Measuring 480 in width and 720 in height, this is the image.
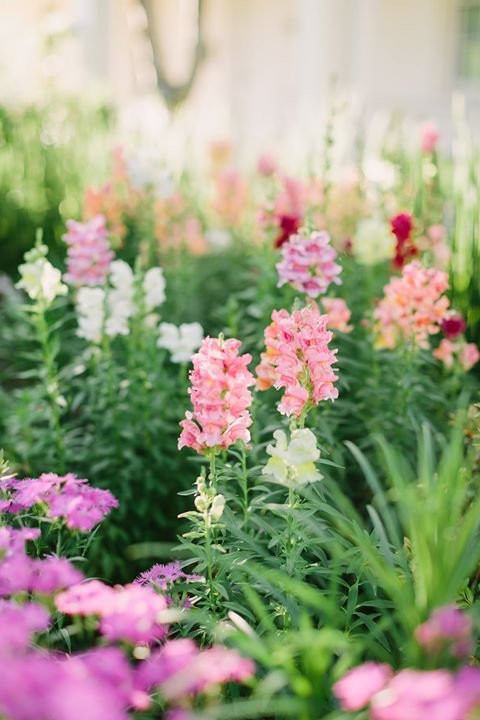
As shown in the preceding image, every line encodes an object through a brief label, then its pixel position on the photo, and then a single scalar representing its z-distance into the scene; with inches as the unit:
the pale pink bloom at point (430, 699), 44.3
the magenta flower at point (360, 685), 47.1
